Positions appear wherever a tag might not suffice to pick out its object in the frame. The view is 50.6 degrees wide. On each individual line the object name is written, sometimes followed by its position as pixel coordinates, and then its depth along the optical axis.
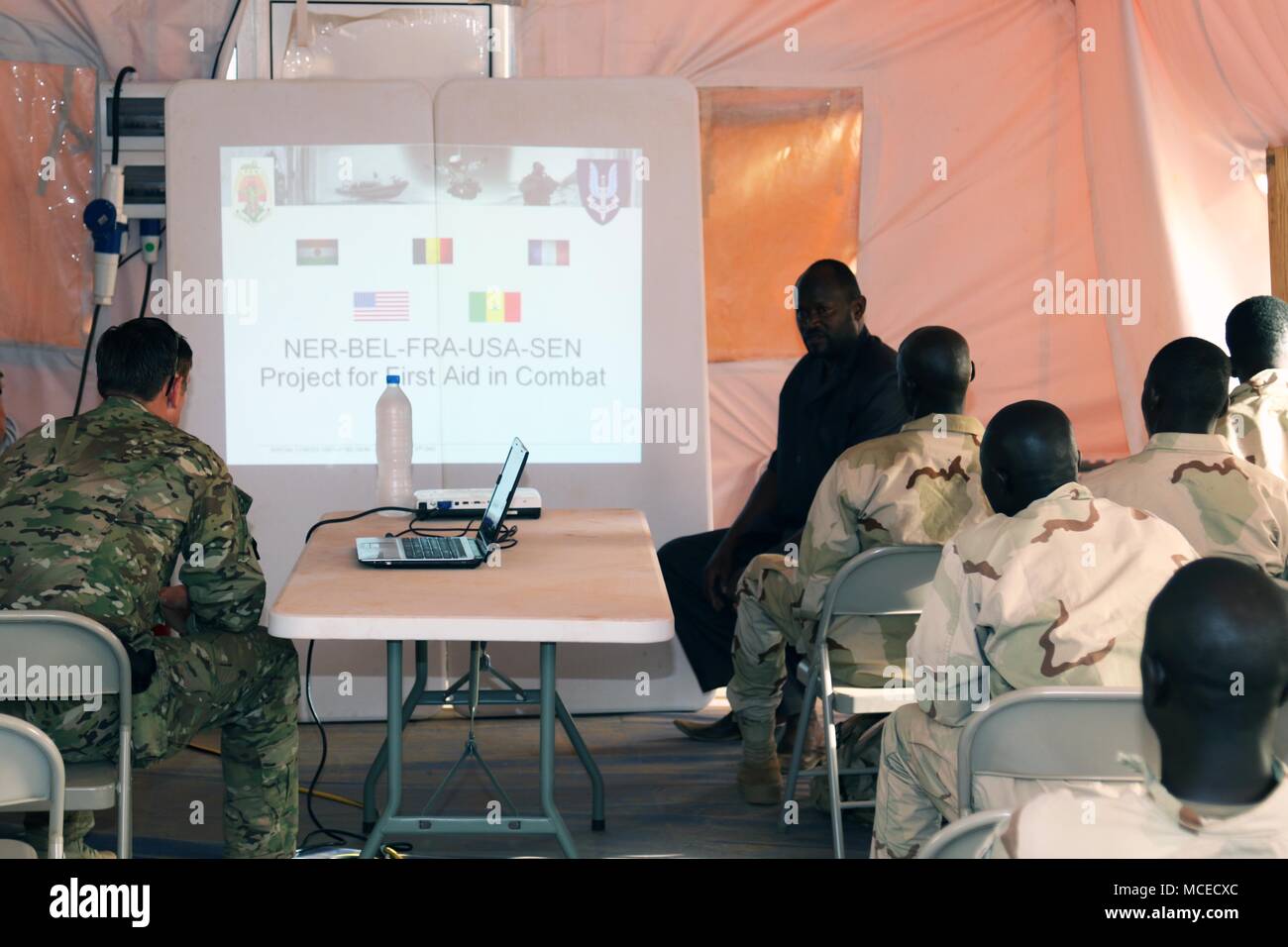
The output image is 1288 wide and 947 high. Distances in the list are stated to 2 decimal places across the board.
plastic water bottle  3.96
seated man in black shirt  4.14
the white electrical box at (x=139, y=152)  5.06
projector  3.48
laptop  2.77
